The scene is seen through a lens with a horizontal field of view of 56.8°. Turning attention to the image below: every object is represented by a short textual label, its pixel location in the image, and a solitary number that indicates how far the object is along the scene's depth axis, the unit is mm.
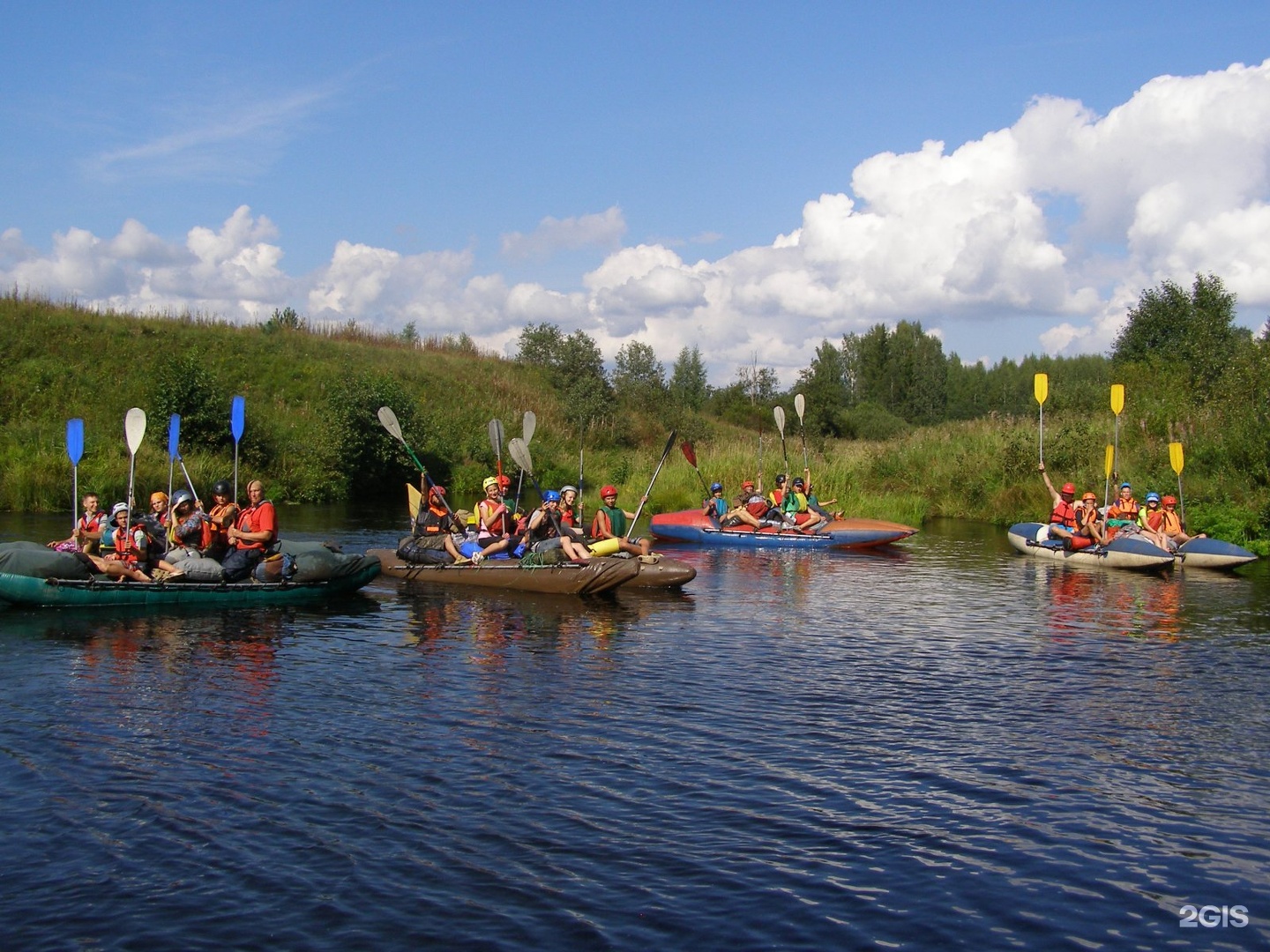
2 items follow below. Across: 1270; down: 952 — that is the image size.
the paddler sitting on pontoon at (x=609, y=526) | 14648
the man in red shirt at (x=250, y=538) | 12594
